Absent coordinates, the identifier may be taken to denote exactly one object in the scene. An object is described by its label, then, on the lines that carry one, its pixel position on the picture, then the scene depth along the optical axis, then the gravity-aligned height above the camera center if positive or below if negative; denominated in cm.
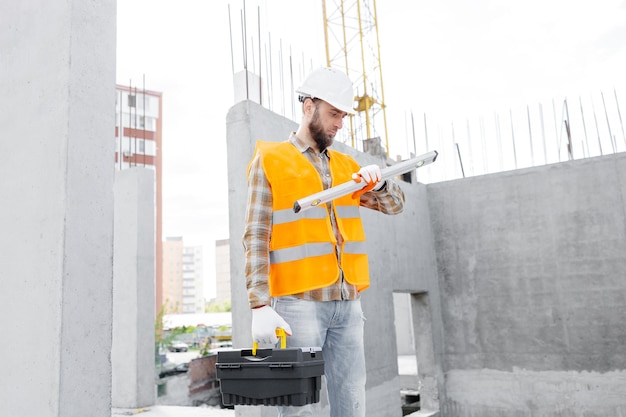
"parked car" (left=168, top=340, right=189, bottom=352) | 2094 -164
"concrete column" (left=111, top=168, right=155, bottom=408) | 569 +21
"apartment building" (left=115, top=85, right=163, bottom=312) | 3662 +1253
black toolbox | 150 -22
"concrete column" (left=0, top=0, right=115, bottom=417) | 176 +37
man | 172 +17
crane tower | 1611 +746
